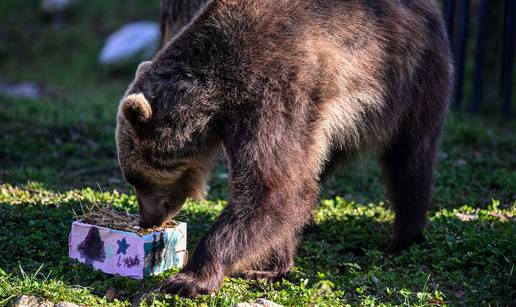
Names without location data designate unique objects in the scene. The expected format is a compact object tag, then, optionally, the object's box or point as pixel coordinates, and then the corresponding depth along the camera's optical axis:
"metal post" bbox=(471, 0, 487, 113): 19.78
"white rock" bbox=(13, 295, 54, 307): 7.71
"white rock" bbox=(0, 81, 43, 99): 26.87
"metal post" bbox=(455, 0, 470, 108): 20.14
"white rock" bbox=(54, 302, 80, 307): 7.70
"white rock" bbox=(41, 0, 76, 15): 36.12
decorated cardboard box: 8.66
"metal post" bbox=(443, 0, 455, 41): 19.70
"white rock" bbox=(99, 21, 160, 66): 29.20
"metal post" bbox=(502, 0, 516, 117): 19.62
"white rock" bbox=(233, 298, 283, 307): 7.71
